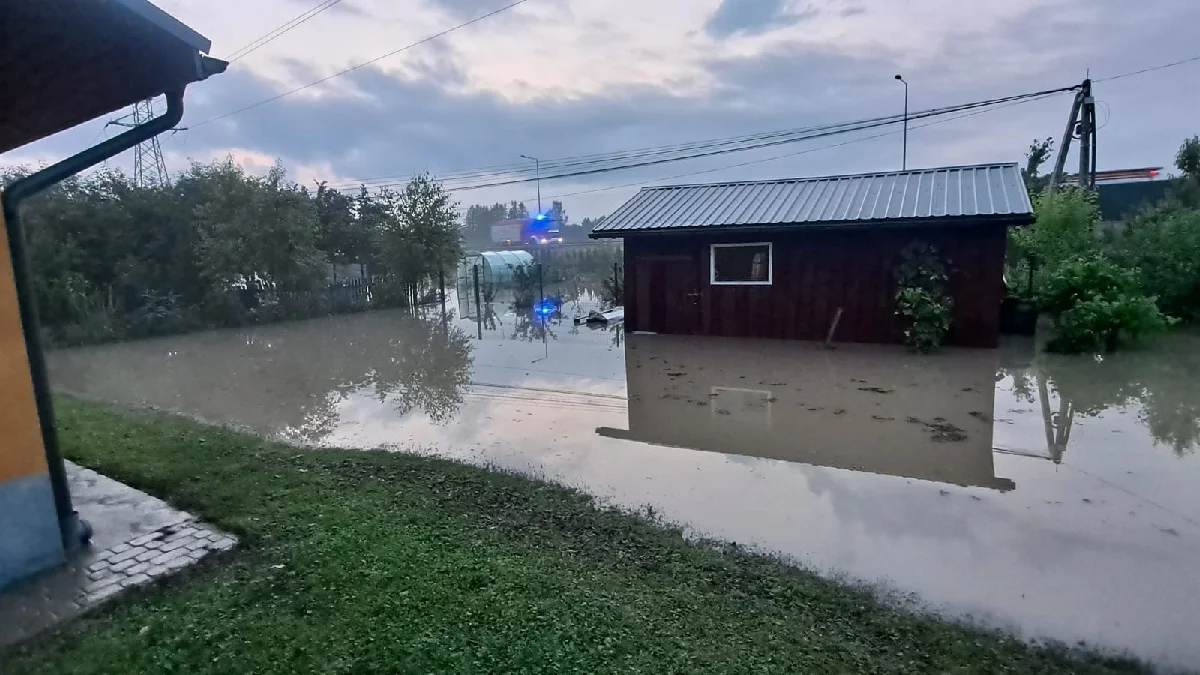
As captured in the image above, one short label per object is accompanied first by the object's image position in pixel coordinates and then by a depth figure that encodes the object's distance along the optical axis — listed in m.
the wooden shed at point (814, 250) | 9.34
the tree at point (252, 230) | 14.12
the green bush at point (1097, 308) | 8.98
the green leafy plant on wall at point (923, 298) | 9.22
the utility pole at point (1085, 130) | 14.83
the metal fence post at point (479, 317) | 13.49
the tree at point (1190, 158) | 15.02
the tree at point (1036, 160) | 19.14
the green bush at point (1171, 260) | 10.18
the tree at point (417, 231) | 17.50
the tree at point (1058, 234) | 11.24
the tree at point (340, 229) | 18.55
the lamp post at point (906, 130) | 17.37
